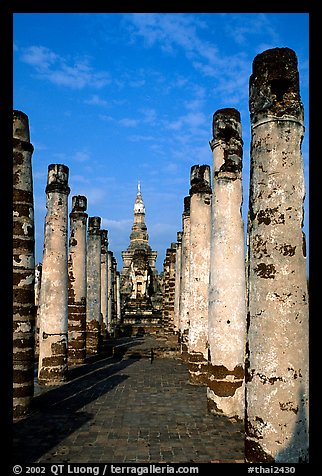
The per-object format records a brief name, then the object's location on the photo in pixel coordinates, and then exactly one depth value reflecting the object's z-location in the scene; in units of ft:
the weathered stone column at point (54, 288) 43.19
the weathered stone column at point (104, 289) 80.92
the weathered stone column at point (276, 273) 16.93
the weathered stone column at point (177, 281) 77.56
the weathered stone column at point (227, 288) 30.07
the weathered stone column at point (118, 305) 117.77
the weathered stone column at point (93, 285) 63.77
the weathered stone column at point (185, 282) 58.29
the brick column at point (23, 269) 31.19
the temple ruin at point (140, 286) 127.54
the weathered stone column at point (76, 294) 54.24
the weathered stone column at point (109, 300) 85.05
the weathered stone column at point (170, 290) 88.37
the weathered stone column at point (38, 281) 78.14
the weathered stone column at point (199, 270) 43.32
